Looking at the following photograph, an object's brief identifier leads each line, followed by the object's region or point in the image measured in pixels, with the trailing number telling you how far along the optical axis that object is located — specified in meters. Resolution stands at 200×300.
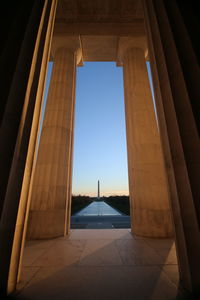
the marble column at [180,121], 3.22
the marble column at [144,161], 8.55
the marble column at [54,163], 8.48
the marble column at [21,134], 3.16
